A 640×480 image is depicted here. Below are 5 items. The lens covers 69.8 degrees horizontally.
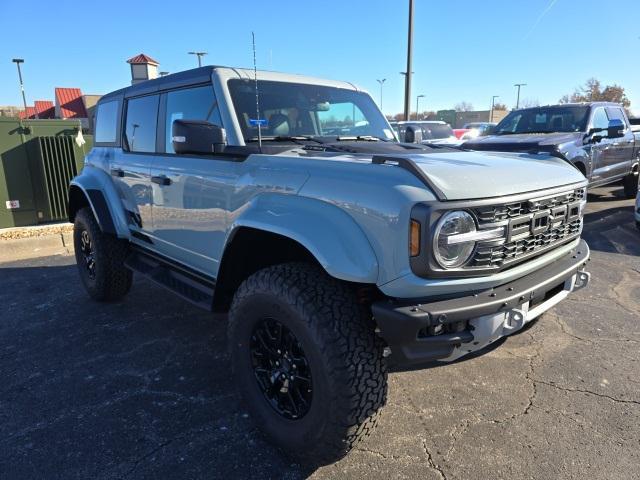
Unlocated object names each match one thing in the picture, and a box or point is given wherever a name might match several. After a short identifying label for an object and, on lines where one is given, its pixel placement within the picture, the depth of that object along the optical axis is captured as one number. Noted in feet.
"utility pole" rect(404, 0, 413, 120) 45.01
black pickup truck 23.32
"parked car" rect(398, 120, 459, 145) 43.73
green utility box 23.34
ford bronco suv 6.37
